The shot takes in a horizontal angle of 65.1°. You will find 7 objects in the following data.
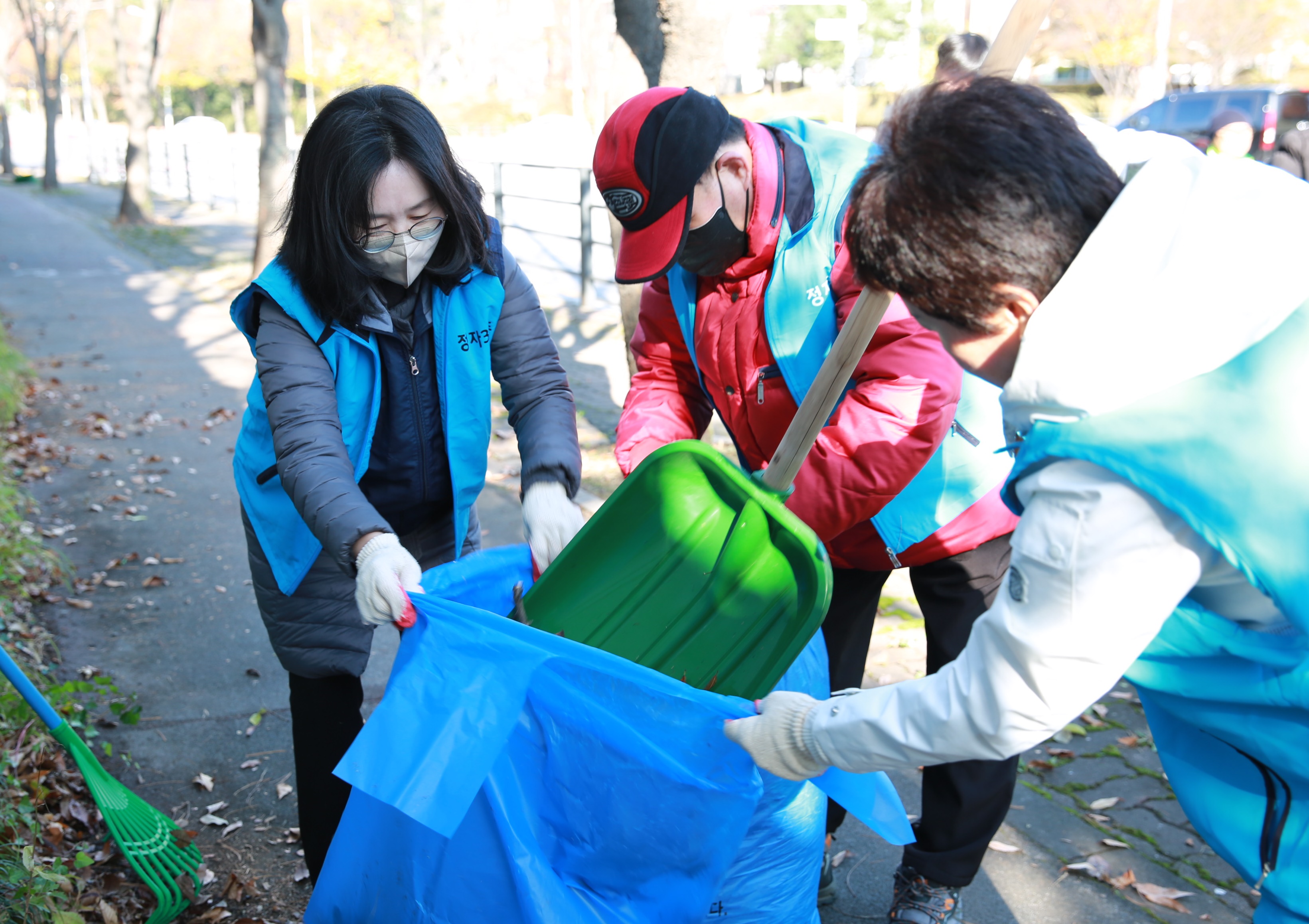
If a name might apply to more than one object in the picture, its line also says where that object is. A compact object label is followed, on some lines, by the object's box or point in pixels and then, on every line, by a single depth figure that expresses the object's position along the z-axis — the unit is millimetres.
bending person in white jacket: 947
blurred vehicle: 11914
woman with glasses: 1723
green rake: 2145
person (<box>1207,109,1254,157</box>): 6320
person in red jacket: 1719
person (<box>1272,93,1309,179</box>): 6031
